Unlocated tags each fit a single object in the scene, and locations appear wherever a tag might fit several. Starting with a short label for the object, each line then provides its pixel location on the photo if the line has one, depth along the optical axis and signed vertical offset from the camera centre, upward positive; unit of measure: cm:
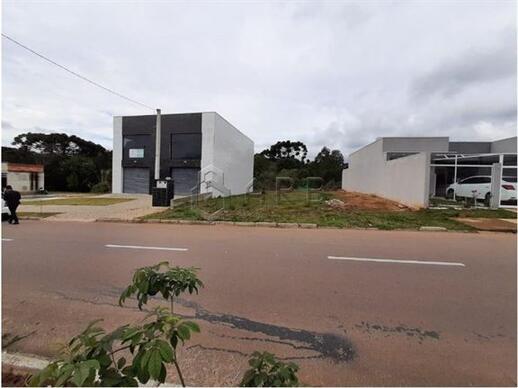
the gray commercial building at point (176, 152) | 2467 +265
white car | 1448 +27
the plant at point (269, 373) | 139 -90
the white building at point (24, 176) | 3253 +20
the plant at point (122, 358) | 121 -76
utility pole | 1634 +197
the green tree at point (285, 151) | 6988 +853
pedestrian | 1088 -82
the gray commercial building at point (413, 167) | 1422 +157
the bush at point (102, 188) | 3406 -83
